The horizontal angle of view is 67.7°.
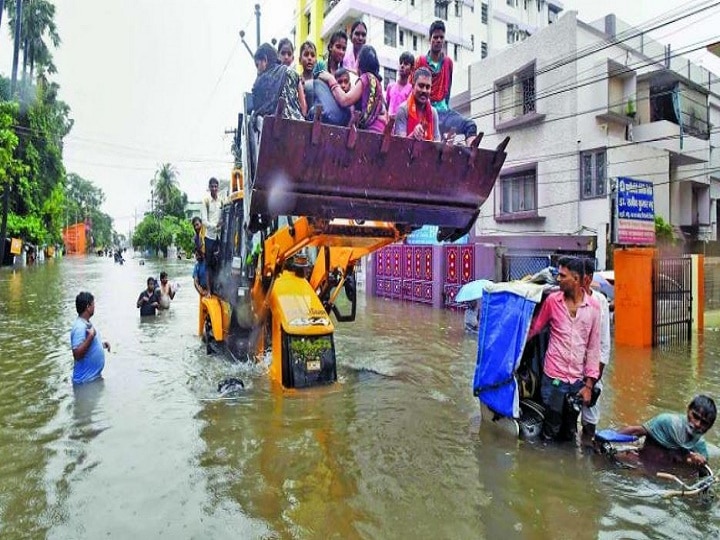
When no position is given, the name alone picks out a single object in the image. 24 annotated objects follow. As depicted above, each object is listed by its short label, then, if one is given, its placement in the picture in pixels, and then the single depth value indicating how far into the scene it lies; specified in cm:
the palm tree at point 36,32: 3372
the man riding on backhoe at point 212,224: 823
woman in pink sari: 468
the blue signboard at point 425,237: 1753
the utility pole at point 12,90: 2903
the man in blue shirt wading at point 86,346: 596
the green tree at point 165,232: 6297
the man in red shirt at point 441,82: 512
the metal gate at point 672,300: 1019
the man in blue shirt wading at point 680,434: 376
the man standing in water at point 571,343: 436
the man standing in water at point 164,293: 1446
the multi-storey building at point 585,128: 1725
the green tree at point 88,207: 9344
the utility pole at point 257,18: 2570
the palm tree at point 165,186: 7088
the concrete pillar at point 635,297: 1002
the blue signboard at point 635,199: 1032
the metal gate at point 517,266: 1430
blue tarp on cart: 464
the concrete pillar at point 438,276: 1652
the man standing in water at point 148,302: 1340
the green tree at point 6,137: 1575
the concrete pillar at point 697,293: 1135
